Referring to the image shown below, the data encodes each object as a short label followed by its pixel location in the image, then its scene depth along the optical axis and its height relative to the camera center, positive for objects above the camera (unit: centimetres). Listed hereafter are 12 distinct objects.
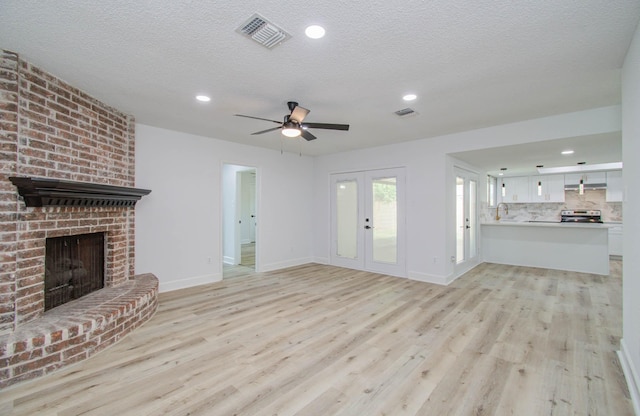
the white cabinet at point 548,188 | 798 +58
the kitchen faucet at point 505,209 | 850 -2
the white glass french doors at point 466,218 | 555 -20
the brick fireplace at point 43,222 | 227 -13
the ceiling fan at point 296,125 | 309 +95
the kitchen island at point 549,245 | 549 -79
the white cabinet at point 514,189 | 844 +60
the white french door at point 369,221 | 553 -26
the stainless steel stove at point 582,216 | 753 -21
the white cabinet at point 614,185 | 718 +59
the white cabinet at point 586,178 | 734 +81
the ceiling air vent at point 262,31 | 191 +125
